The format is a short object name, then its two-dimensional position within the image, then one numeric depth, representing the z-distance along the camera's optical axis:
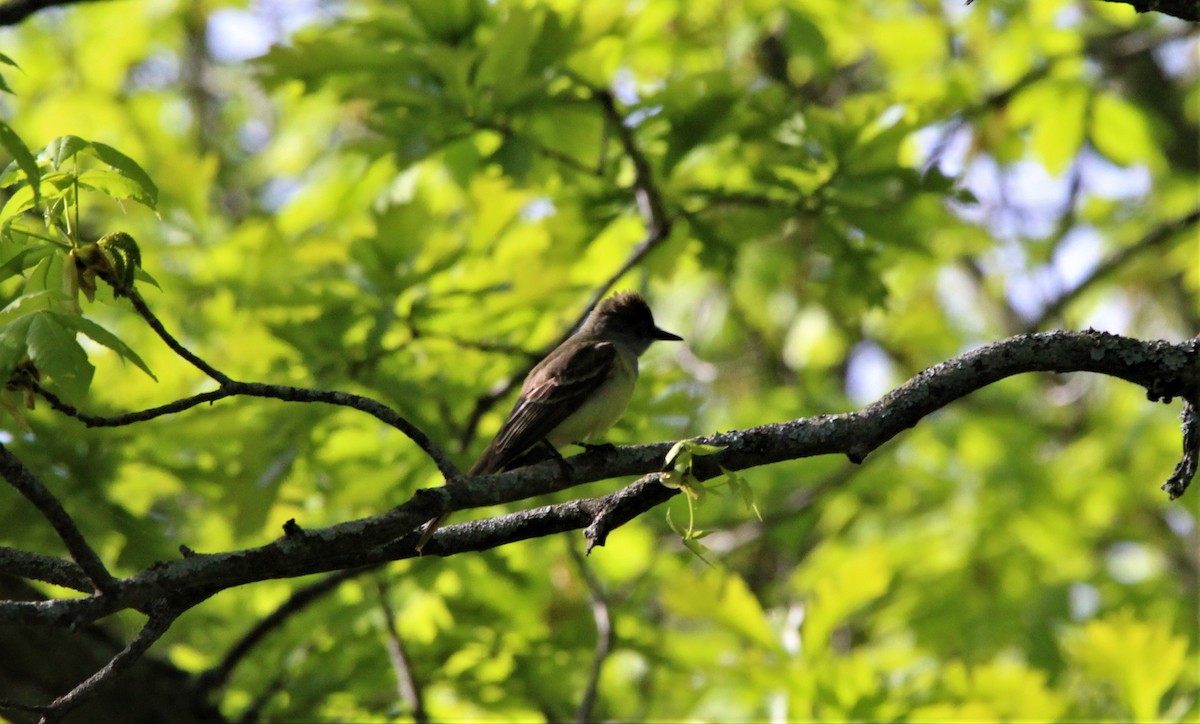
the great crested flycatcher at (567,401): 11.35
